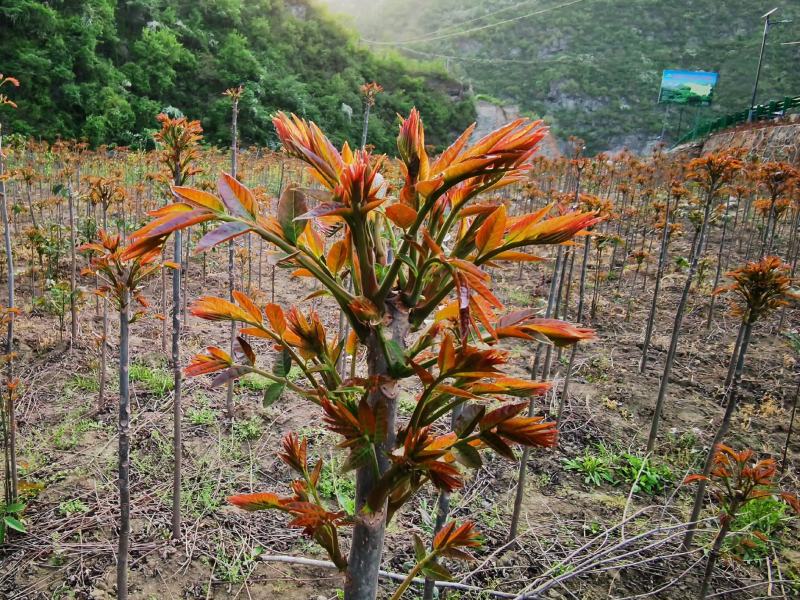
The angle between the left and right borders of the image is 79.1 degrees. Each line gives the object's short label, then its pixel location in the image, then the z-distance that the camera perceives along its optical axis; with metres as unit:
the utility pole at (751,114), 17.38
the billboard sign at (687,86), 30.03
